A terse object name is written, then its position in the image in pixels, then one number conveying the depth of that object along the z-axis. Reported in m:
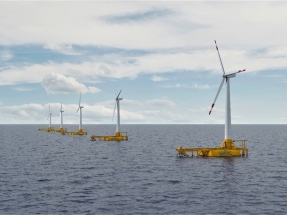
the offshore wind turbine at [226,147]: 92.00
